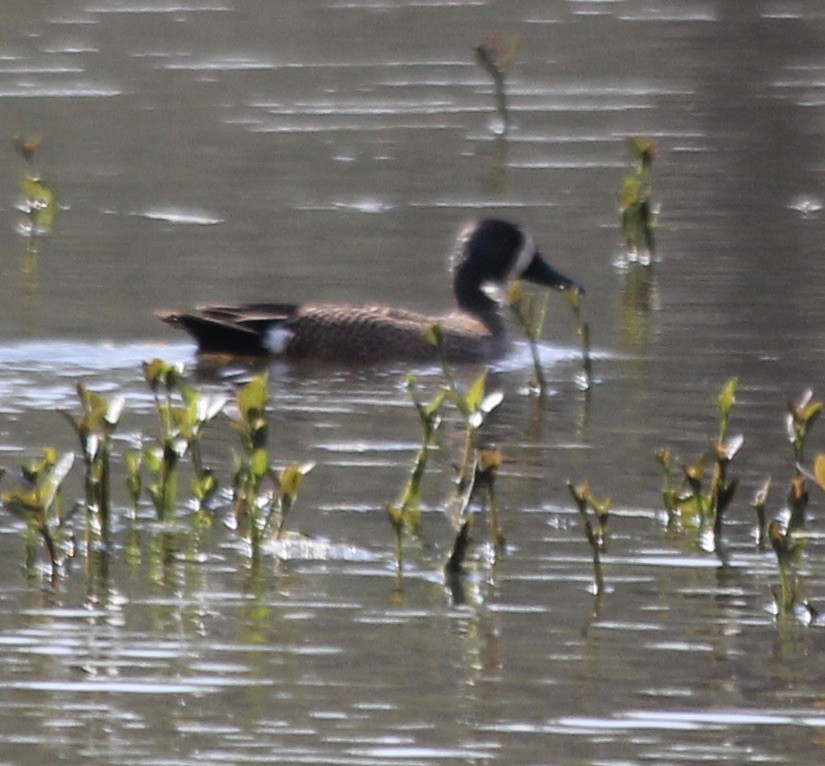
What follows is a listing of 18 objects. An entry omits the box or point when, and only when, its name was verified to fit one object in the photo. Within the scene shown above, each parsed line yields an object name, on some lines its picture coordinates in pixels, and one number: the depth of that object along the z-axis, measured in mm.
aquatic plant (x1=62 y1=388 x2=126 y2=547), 15336
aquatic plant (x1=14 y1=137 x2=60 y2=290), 27937
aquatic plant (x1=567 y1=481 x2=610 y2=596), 14441
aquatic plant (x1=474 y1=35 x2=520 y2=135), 36062
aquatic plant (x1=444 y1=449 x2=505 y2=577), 14656
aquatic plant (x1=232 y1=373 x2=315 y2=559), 15219
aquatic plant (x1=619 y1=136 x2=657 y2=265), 26406
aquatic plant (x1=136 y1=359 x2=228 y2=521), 15891
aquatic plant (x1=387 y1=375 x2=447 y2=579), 15492
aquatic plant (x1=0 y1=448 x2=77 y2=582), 14617
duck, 23500
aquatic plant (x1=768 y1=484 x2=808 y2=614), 13867
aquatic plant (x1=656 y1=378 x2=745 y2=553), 15500
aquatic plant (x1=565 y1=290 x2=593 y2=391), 21219
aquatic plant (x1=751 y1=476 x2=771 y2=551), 15156
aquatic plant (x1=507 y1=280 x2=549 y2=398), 19250
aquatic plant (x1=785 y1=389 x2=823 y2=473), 15406
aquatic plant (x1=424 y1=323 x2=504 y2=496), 15234
